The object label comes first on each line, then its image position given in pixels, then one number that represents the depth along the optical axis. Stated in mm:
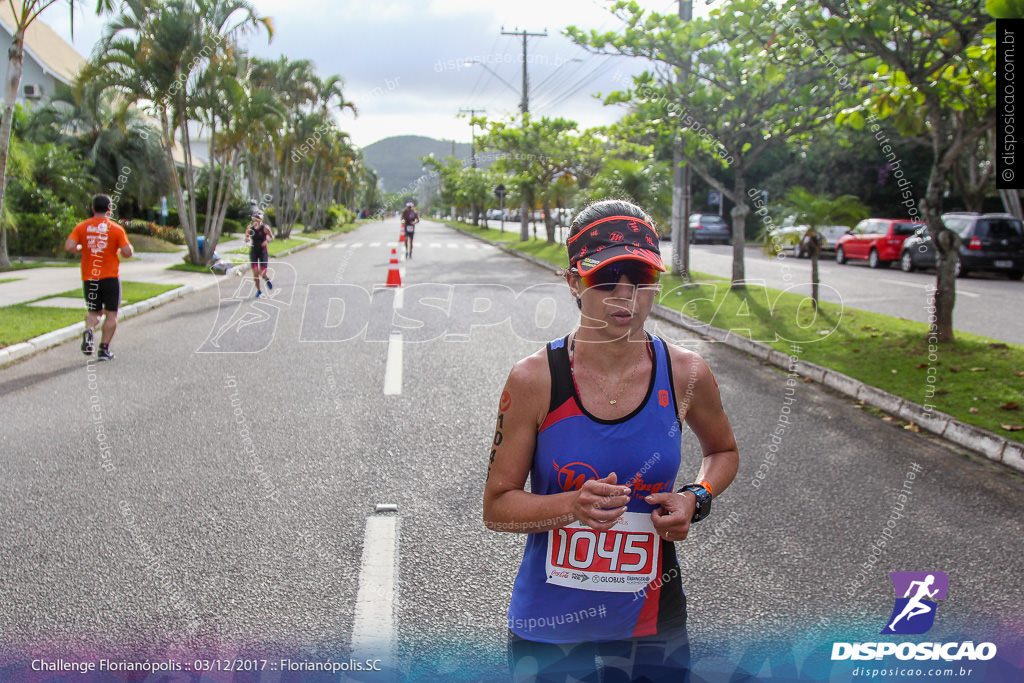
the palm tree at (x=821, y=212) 12352
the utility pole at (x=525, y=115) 35625
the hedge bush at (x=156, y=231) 29452
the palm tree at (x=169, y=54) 18484
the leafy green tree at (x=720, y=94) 13000
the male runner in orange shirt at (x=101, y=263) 9172
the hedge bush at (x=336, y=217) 58478
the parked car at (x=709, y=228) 38500
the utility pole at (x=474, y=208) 65375
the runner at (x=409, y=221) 26128
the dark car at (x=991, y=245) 19891
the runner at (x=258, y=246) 15453
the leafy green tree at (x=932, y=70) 7973
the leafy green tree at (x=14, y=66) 10281
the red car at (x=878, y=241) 24094
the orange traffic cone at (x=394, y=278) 17609
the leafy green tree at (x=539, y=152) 32031
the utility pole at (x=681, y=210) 16609
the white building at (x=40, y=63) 31750
